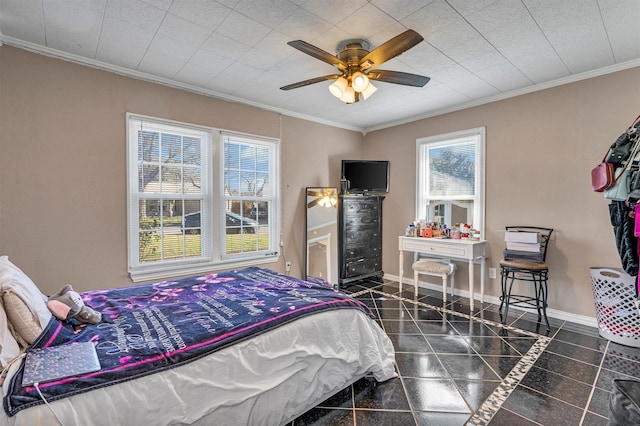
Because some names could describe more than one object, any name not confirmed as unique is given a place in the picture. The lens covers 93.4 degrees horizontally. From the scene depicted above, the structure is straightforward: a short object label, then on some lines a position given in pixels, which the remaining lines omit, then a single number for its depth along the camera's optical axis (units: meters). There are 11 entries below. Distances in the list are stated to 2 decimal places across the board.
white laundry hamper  2.62
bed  1.15
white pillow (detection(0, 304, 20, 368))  1.21
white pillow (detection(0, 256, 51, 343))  1.37
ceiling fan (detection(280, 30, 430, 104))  2.21
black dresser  4.63
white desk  3.61
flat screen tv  4.88
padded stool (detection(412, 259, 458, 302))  3.79
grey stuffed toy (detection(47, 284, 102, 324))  1.65
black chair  3.12
